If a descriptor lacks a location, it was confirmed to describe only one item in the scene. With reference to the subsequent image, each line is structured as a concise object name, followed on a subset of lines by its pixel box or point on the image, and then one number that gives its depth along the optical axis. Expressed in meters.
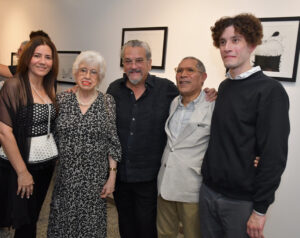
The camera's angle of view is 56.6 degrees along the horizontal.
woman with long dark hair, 1.62
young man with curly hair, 1.30
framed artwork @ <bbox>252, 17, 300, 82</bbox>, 2.07
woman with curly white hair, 1.75
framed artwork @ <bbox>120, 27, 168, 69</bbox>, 2.80
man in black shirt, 1.92
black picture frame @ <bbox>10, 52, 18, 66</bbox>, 4.59
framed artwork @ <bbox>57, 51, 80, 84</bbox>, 3.72
